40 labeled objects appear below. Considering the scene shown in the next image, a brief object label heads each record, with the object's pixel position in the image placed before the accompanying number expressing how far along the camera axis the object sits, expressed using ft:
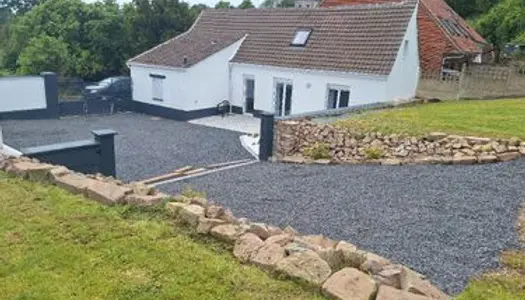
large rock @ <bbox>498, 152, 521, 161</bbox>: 34.35
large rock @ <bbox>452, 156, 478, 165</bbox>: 35.06
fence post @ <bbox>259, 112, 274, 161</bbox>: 49.93
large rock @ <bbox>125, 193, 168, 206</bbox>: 20.06
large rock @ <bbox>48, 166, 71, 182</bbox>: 23.48
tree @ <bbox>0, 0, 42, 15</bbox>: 183.23
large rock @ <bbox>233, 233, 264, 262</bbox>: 15.87
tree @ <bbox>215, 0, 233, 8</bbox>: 129.31
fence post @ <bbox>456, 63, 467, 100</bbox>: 65.72
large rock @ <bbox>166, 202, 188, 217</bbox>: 19.12
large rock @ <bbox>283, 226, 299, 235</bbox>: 19.16
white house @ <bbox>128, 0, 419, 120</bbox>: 65.82
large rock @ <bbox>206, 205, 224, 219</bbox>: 18.77
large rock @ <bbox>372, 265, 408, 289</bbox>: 14.29
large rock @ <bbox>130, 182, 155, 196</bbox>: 21.21
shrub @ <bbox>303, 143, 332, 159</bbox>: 45.65
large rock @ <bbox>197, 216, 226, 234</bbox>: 17.61
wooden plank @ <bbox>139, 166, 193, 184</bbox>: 40.41
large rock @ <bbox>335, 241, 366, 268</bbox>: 15.42
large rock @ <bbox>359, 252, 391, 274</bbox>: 15.01
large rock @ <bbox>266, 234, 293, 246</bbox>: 16.55
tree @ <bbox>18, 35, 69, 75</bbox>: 87.35
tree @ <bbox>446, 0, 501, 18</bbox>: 128.59
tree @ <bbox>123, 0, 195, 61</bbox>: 100.07
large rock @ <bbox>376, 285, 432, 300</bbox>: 12.97
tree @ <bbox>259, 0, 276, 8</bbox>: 222.89
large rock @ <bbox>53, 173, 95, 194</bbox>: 21.98
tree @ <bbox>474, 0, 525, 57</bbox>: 95.90
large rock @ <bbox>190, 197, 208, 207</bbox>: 20.40
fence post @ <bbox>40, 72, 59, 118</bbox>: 76.74
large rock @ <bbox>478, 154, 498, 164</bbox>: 34.53
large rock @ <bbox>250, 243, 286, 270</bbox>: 15.15
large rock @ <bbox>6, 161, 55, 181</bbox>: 23.99
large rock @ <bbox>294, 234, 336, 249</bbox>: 16.92
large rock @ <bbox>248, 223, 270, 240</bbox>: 17.62
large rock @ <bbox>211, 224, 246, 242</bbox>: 16.99
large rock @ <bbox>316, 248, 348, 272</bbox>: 15.25
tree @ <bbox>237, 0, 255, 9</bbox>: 137.10
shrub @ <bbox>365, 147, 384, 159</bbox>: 41.27
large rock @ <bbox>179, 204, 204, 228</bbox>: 18.31
